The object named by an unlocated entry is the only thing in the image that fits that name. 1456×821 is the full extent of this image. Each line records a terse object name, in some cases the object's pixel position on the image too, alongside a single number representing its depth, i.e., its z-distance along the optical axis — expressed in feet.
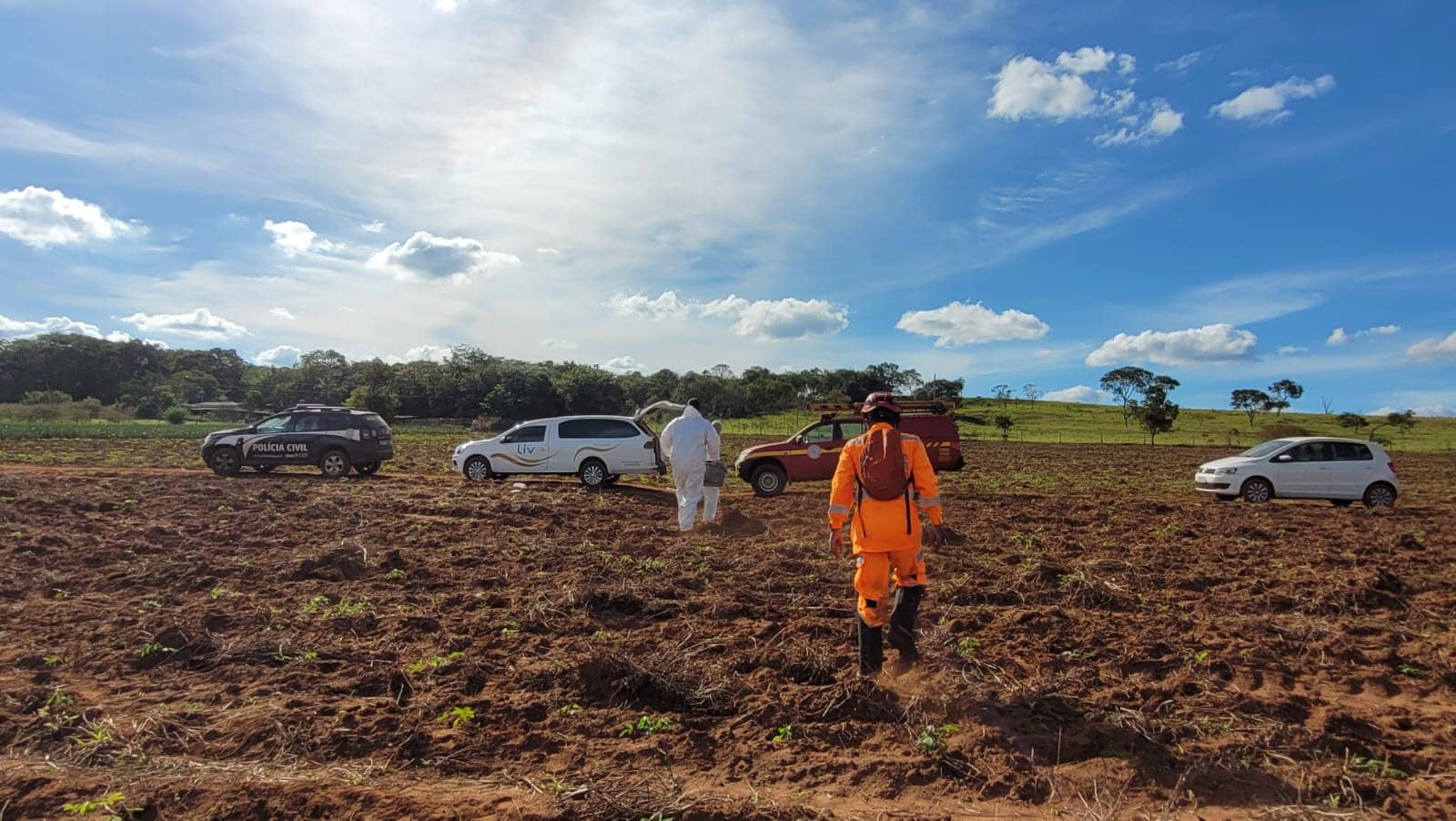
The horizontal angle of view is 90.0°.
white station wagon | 49.55
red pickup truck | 47.98
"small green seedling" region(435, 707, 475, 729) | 12.80
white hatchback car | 46.70
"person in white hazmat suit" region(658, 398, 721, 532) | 32.96
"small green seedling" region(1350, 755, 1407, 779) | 11.09
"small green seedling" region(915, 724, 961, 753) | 12.10
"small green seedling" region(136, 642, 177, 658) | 15.90
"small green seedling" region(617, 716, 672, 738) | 12.60
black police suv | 53.88
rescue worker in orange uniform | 14.79
